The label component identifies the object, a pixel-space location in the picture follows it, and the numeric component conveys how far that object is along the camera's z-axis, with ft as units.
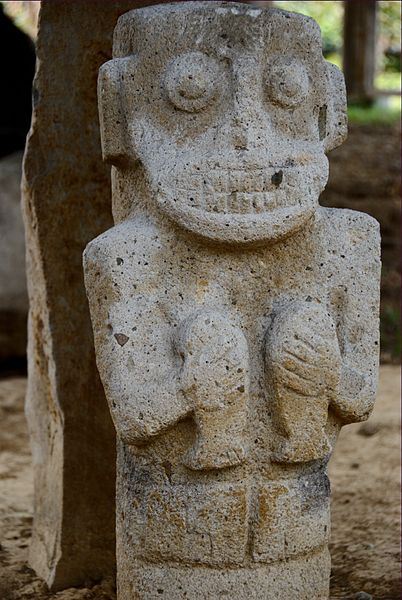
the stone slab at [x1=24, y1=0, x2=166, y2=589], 16.78
